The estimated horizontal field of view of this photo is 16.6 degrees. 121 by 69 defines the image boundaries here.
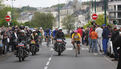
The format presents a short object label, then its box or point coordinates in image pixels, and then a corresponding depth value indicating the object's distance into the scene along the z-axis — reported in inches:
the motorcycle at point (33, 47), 1067.3
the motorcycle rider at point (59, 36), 1054.4
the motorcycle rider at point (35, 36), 1085.9
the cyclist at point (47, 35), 1482.0
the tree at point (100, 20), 5295.3
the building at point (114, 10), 5531.5
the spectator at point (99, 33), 1135.0
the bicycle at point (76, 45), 1036.8
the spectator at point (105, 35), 1074.1
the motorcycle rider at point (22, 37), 887.7
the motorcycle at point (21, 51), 874.8
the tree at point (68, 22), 6825.8
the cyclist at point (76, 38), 1051.3
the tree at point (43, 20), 6456.7
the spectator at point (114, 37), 868.6
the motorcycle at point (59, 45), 1045.8
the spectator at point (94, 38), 1136.3
